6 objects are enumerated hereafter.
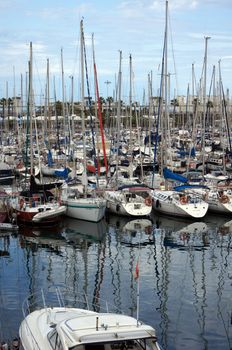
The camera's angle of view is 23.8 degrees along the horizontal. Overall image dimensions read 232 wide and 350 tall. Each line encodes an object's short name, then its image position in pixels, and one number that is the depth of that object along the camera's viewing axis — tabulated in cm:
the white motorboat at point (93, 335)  1166
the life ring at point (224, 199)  3772
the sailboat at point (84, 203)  3500
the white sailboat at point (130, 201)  3688
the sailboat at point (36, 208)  3388
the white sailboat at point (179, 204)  3653
